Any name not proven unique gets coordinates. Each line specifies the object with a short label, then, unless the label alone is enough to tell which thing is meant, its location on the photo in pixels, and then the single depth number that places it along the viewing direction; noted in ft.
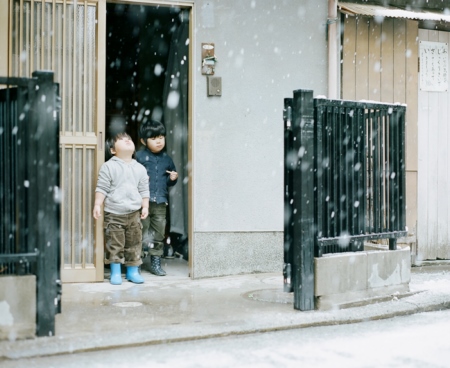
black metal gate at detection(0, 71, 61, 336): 17.11
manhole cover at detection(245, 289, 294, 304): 22.78
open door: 25.31
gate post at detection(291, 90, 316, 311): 20.70
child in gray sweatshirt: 25.79
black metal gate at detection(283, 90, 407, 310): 20.77
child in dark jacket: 28.27
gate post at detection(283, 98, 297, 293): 21.12
